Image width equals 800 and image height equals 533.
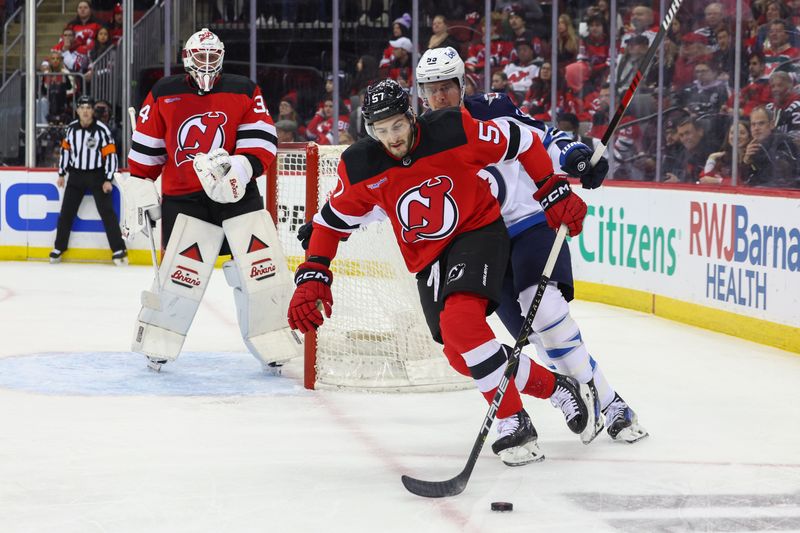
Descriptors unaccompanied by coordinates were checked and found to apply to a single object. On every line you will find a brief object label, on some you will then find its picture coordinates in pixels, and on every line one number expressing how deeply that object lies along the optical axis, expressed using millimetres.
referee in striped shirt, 17047
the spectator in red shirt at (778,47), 13981
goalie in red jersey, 8695
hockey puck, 5250
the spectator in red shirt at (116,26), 19412
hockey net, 8422
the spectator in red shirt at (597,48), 17047
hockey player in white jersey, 6496
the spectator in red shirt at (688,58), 15391
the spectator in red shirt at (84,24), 19891
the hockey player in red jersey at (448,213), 5855
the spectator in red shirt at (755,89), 13883
